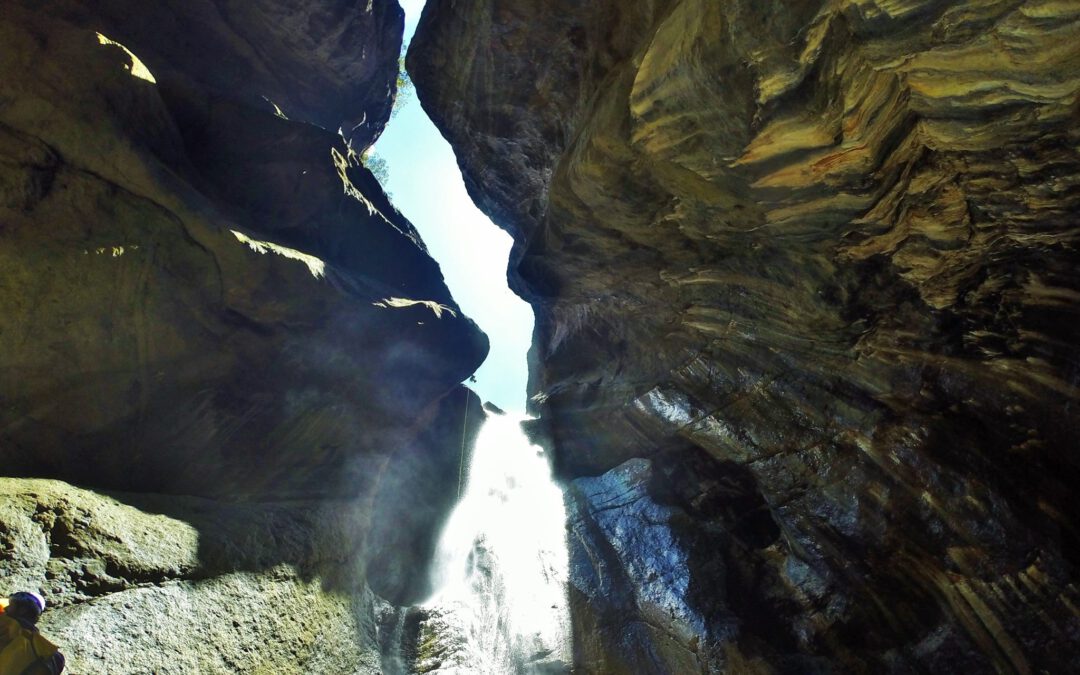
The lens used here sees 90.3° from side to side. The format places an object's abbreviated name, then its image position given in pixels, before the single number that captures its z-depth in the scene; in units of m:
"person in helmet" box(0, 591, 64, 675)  5.19
